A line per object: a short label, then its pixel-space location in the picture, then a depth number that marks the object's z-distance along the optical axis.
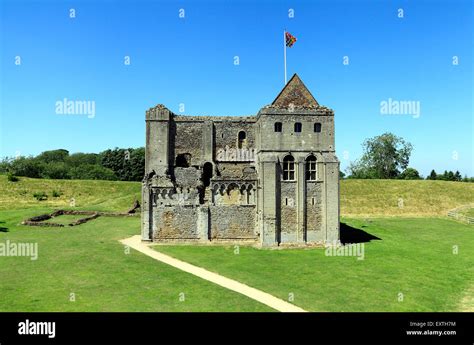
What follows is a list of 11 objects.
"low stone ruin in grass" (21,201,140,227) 44.78
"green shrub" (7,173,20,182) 74.72
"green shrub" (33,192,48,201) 67.00
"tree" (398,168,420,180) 115.19
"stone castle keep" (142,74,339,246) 34.97
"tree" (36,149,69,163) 143.12
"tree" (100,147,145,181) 111.56
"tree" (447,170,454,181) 107.46
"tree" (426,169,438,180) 110.00
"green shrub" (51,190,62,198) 69.53
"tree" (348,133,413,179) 119.56
